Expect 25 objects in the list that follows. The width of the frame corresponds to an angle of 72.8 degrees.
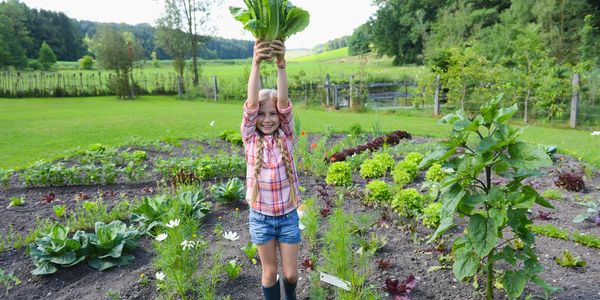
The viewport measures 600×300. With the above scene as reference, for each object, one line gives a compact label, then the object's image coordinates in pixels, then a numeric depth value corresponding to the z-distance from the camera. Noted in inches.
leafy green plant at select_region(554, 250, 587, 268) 142.2
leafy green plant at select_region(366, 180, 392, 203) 197.8
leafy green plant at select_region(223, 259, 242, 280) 138.7
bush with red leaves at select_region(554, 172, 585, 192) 232.2
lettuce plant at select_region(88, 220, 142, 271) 154.0
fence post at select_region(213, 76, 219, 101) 1112.5
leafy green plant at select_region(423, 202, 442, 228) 171.0
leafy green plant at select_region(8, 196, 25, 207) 223.5
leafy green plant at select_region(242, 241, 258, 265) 152.7
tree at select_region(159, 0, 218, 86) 1339.8
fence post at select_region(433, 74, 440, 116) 702.5
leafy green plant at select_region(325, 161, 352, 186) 231.8
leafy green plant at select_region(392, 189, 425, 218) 183.0
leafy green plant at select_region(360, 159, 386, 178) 251.9
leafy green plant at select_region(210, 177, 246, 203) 209.0
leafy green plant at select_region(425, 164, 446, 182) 229.8
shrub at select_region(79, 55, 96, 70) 2087.8
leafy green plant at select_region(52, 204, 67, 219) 200.5
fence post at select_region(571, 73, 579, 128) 557.6
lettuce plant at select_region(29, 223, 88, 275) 148.3
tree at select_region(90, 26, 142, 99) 1148.5
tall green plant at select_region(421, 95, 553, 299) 98.7
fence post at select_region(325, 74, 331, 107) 831.7
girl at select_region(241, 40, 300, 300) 111.8
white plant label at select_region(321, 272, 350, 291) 113.9
